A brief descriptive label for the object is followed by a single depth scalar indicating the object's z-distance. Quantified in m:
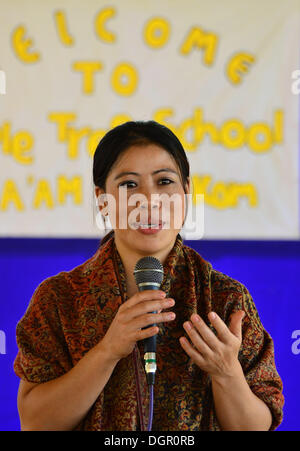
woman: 2.91
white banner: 3.64
